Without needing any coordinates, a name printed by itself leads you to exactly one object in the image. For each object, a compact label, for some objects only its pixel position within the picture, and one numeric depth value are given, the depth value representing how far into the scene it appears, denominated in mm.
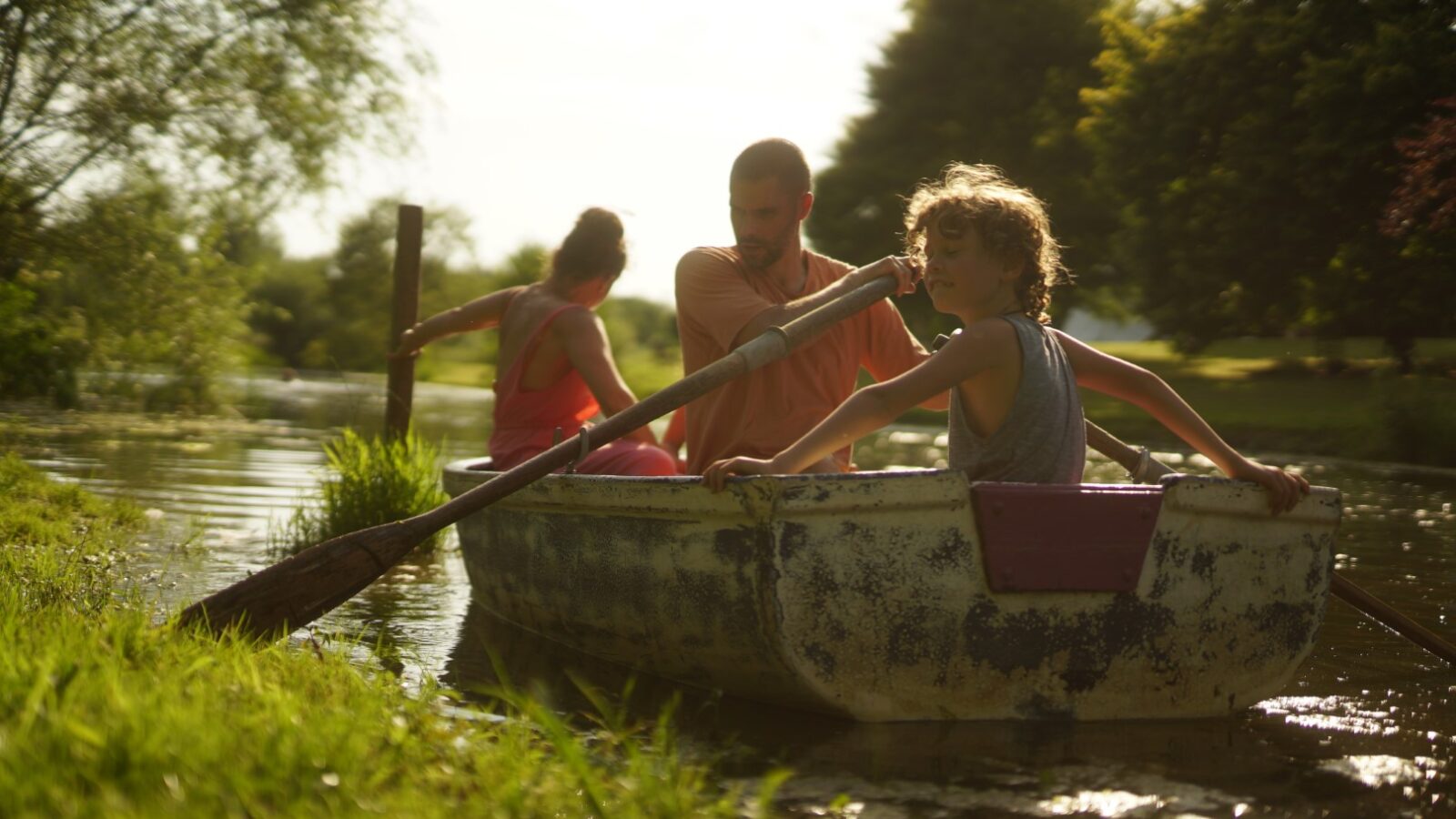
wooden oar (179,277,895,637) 4805
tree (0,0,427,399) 18328
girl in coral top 6461
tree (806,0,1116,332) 35250
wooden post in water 8391
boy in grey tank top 4359
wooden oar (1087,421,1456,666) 5105
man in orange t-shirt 5324
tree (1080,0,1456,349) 22922
